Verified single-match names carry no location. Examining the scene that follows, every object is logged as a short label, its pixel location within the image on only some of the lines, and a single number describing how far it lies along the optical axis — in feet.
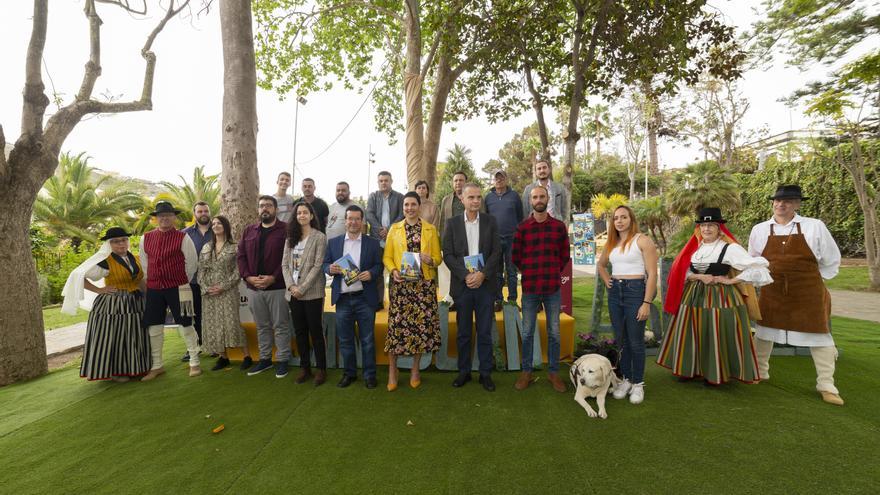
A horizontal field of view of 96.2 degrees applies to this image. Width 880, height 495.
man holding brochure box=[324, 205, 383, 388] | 13.08
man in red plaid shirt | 12.39
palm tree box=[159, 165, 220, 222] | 59.52
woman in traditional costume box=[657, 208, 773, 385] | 11.83
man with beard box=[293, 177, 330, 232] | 17.87
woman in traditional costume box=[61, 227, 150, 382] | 13.98
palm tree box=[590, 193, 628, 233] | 67.26
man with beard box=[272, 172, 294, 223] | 18.75
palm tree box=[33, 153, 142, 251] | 47.78
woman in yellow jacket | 12.76
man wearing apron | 11.76
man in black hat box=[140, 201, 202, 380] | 14.49
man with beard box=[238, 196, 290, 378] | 14.05
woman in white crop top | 11.48
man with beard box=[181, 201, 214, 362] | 16.46
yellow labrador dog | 10.99
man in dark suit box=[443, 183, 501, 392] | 12.71
